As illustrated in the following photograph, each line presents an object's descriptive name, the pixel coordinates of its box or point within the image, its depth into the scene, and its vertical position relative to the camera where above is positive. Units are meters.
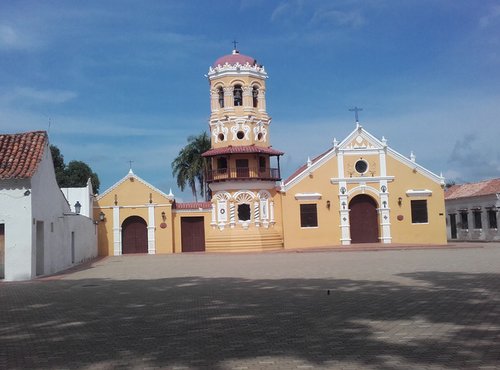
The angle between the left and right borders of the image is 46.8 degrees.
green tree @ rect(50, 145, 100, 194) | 58.72 +7.79
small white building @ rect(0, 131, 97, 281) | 18.41 +1.28
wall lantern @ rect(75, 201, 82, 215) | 31.58 +2.20
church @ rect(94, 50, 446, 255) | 35.84 +2.34
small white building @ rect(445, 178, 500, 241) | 39.88 +1.38
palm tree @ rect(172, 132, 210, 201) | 47.53 +6.44
